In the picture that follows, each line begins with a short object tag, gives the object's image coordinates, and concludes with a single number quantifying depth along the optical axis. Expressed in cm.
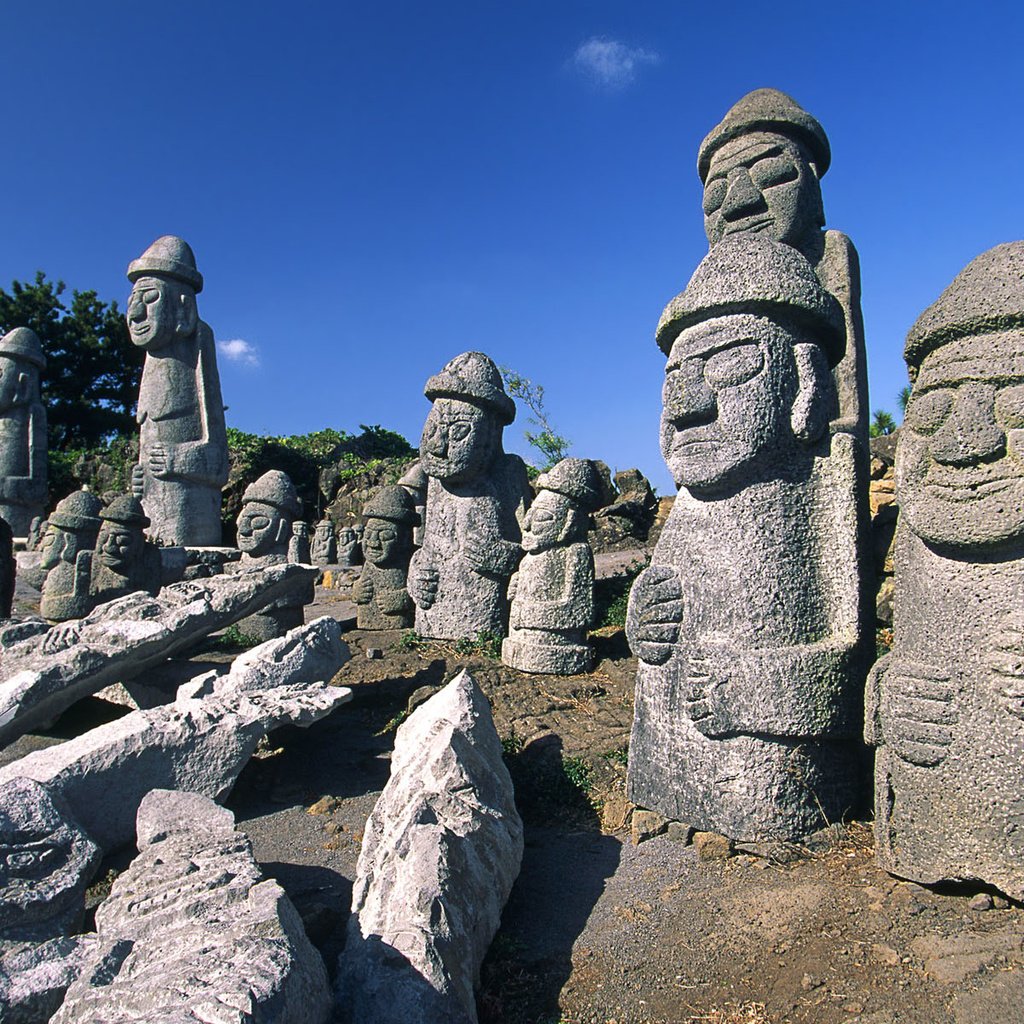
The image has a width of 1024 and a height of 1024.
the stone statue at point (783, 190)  532
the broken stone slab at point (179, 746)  360
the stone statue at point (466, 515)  695
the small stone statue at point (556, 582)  615
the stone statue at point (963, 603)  258
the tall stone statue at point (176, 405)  1085
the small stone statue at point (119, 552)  798
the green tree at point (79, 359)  2466
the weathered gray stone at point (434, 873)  219
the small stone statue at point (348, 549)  1421
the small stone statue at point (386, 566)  815
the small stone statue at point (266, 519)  929
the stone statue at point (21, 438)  1450
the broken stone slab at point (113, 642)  446
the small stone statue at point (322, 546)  1522
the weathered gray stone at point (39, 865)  269
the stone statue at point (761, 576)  322
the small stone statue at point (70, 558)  798
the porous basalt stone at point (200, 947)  180
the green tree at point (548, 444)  1934
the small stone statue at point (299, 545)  1187
